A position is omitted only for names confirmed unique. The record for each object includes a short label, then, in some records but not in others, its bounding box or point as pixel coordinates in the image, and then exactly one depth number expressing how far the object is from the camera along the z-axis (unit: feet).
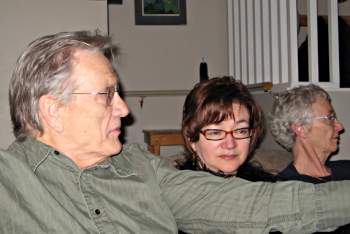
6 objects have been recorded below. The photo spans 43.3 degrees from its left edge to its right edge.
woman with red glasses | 4.92
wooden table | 11.30
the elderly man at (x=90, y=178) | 3.36
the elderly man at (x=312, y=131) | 6.66
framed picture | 12.78
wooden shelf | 12.67
